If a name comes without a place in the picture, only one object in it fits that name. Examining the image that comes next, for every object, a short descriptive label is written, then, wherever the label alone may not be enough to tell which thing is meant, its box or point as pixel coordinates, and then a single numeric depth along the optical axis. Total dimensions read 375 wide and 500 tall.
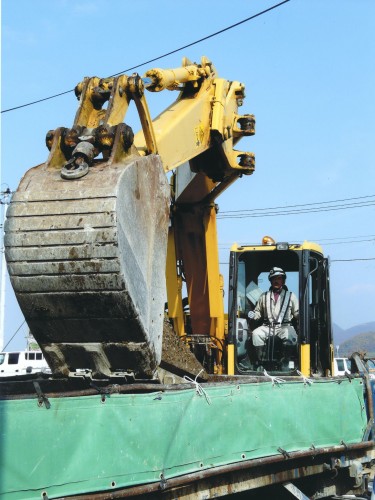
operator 9.34
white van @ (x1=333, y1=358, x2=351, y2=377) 34.88
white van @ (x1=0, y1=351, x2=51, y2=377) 36.94
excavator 4.61
